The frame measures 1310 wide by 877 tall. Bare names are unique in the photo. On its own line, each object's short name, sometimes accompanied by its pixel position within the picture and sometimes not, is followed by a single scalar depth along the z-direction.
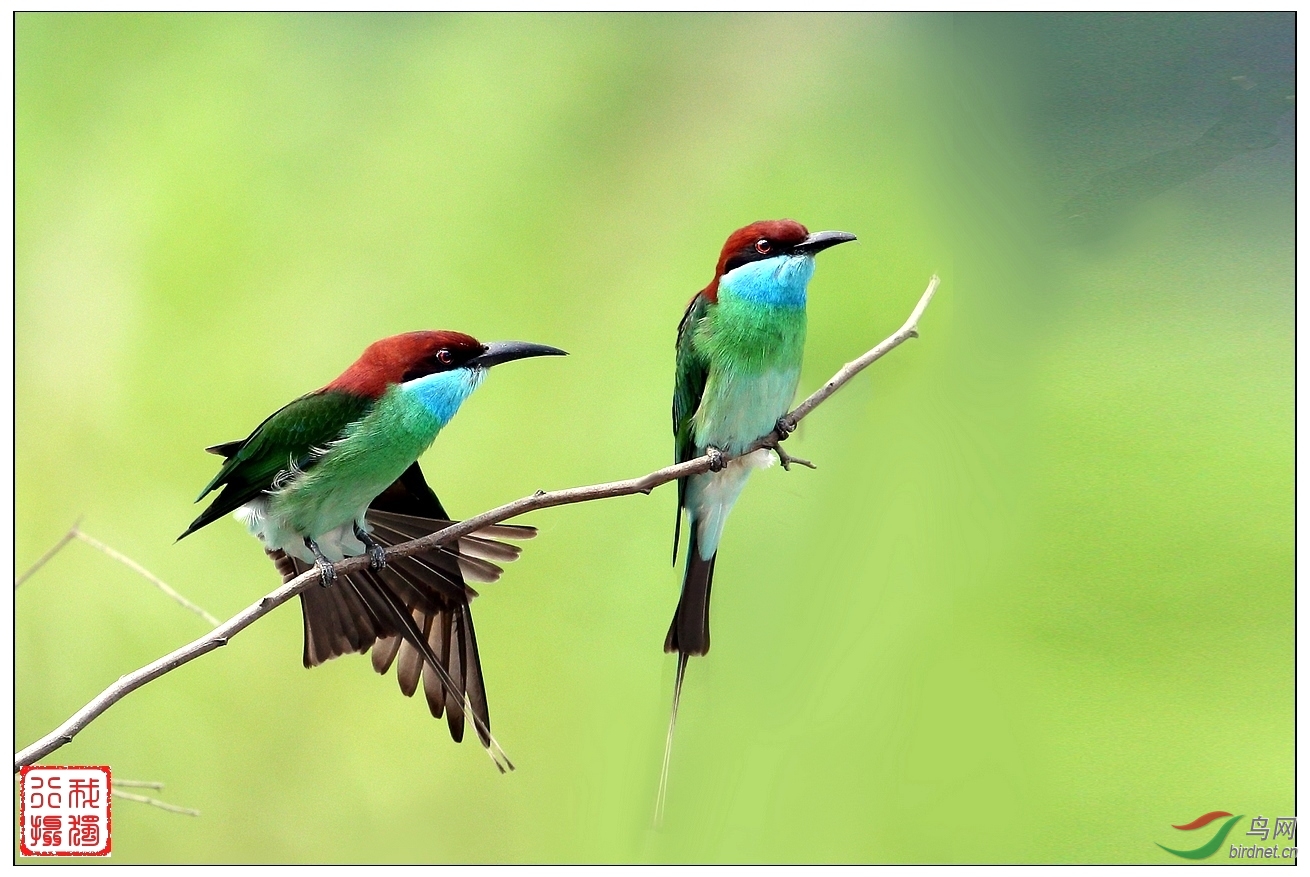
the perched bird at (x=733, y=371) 7.59
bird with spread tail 7.57
